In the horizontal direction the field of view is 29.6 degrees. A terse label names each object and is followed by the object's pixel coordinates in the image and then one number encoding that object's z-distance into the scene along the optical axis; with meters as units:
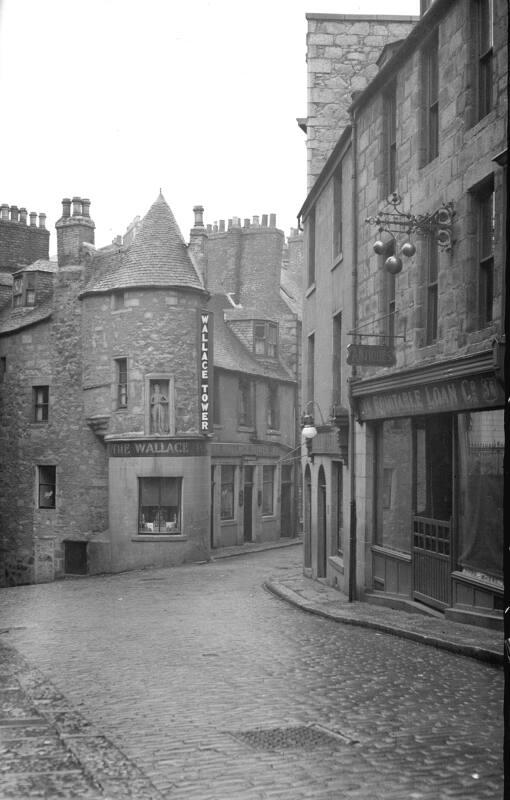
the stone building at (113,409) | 29.62
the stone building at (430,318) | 12.23
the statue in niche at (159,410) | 29.58
